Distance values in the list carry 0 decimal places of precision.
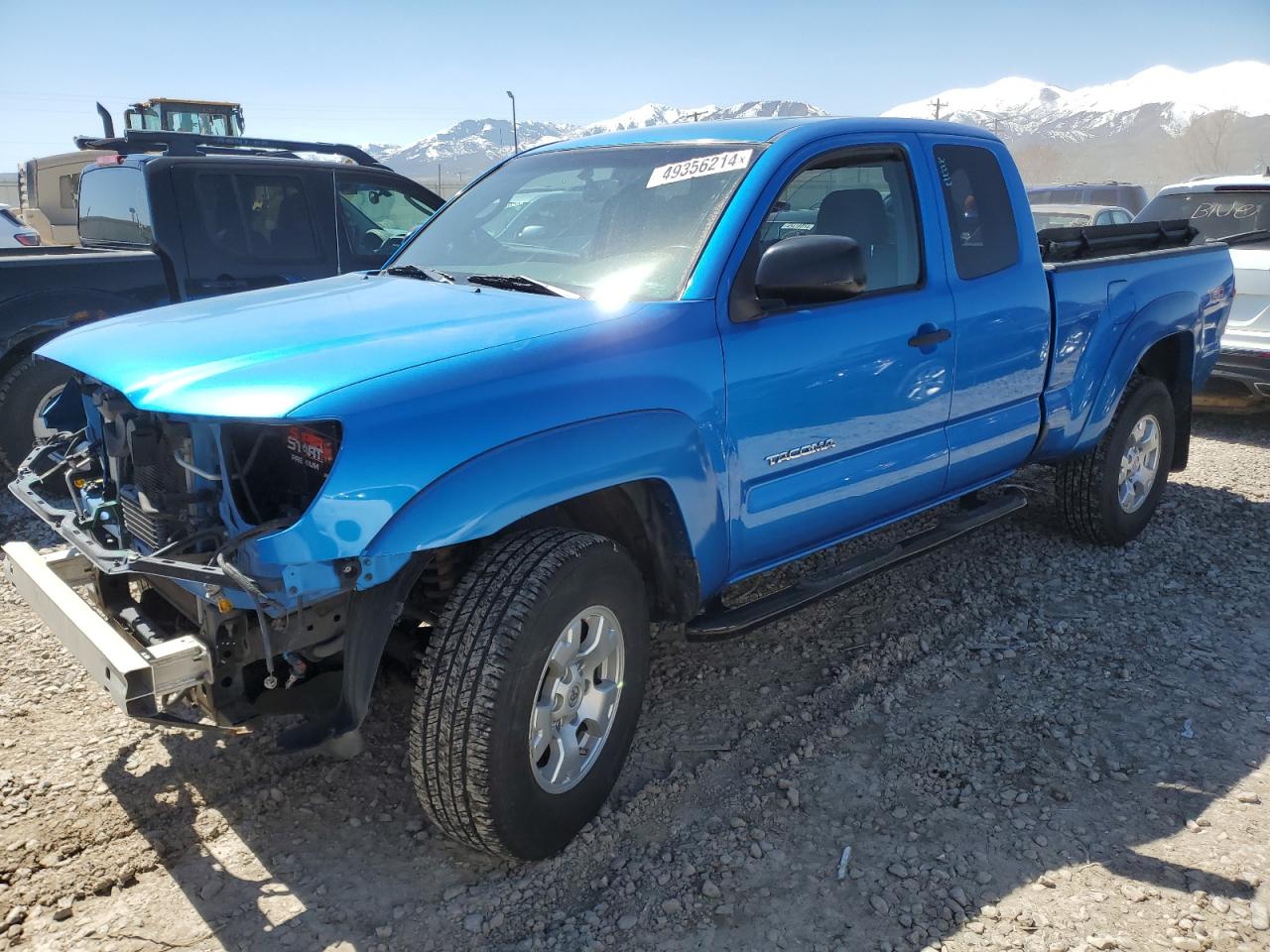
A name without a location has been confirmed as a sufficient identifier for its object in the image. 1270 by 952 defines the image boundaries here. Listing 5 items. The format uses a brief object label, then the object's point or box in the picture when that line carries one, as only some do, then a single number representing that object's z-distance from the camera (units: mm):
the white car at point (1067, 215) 10180
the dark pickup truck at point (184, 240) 5641
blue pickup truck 2344
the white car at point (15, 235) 13797
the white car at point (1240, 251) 7273
